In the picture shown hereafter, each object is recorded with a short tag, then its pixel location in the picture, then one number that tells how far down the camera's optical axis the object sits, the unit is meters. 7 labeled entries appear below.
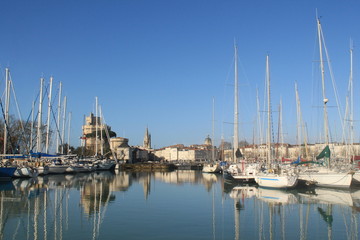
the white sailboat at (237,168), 36.00
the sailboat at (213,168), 64.50
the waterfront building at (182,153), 165.25
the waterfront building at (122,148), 110.12
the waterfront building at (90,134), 105.06
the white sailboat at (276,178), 29.53
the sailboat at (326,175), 29.44
